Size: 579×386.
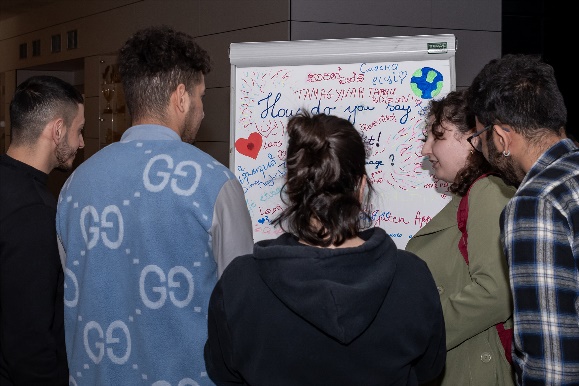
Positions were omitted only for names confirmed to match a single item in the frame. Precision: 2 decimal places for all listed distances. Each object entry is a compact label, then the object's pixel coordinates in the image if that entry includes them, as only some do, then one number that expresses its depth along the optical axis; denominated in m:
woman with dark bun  1.28
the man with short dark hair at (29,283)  1.85
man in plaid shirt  1.42
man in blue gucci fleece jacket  1.65
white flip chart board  2.88
